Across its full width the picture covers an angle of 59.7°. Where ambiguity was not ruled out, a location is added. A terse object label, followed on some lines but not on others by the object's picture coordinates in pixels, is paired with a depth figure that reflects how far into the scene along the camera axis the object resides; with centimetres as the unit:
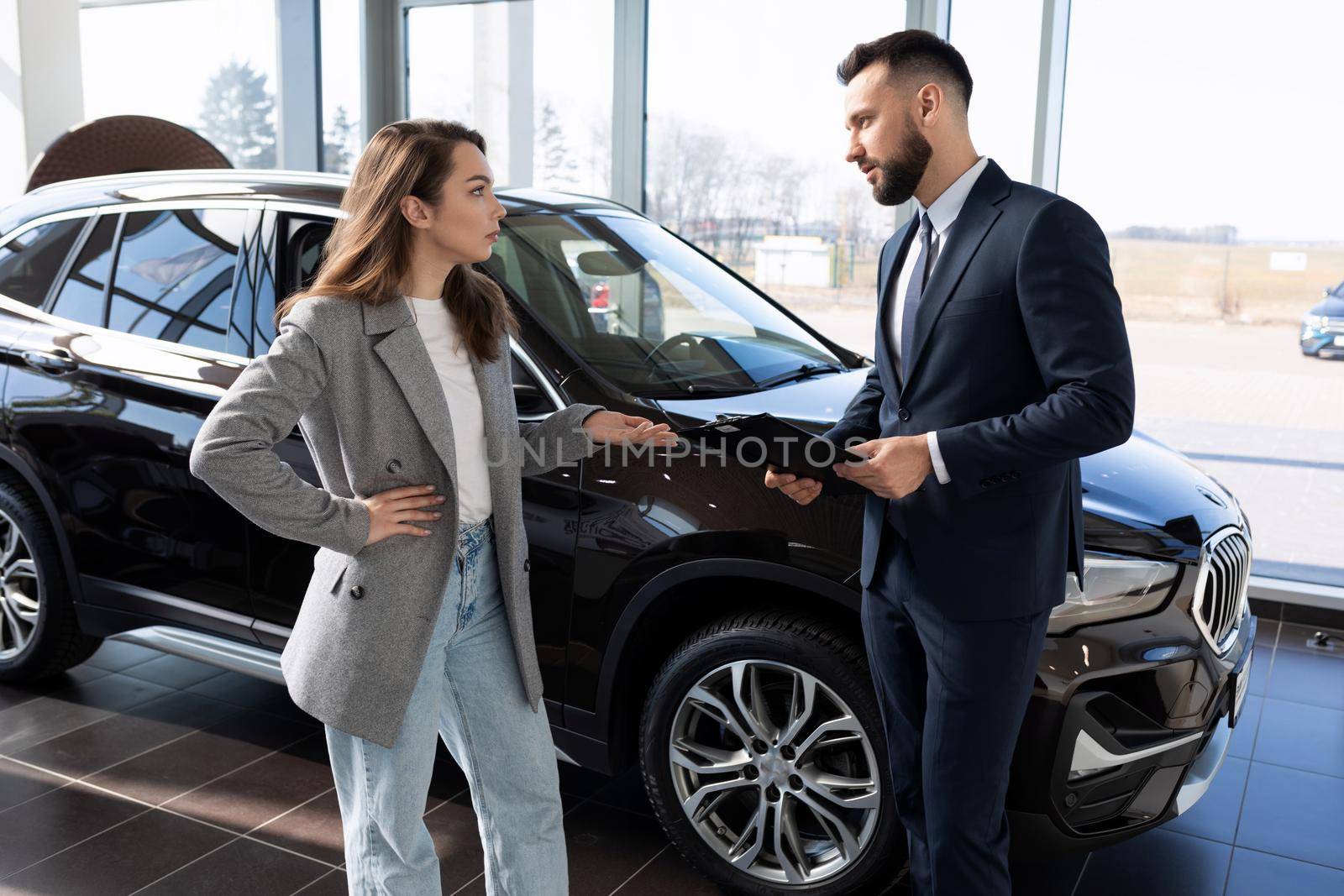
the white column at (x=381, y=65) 673
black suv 238
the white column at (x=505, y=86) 642
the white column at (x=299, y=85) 697
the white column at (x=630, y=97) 598
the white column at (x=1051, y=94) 494
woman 180
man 176
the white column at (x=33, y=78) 546
